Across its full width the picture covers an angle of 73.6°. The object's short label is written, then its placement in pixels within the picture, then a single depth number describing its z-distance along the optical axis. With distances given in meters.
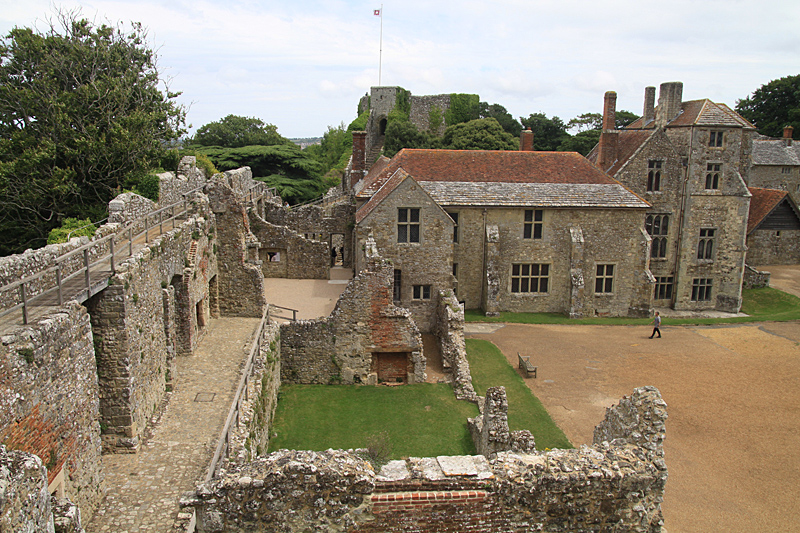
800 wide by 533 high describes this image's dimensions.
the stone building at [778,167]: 49.03
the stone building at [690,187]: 29.98
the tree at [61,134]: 21.64
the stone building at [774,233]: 41.06
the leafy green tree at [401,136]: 52.91
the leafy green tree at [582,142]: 62.59
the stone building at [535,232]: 26.55
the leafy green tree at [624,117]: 72.81
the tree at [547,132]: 67.25
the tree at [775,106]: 61.91
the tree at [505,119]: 65.25
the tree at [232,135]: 57.47
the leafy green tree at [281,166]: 45.88
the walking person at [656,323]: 23.78
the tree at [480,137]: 51.25
